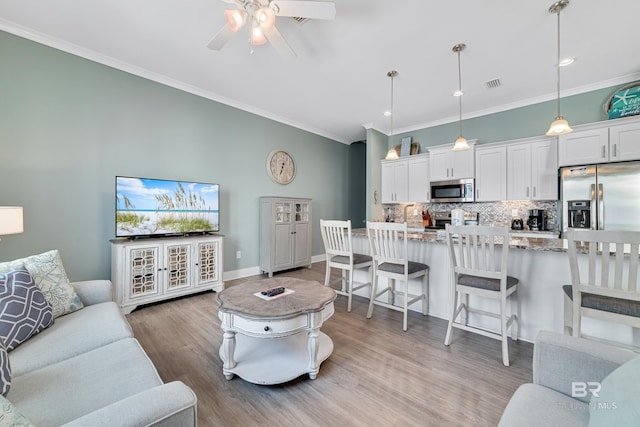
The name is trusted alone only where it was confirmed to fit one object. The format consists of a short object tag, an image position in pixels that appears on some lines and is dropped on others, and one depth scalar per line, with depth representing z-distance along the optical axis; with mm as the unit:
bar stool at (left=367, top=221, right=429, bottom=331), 2539
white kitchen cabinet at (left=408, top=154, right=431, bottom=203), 5004
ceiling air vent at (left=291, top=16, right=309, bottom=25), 2336
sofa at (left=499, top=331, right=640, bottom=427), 732
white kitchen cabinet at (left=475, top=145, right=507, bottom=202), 4198
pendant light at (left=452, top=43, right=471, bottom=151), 2759
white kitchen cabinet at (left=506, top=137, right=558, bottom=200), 3807
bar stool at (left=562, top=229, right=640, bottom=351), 1465
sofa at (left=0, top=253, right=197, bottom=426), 765
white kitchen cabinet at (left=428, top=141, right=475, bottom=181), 4480
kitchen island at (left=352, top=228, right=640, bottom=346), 2012
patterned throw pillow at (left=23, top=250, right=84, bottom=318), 1631
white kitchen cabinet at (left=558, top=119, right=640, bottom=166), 3195
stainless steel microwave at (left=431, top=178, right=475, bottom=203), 4488
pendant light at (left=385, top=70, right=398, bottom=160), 3279
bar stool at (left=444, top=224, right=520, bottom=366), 1960
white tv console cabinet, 2842
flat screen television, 3002
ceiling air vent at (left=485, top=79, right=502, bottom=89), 3521
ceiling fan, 1905
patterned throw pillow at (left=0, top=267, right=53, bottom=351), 1296
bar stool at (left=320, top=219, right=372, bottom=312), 2973
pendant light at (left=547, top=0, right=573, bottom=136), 2193
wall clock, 4792
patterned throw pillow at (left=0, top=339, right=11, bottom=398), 878
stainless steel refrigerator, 3121
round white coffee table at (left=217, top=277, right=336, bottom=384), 1627
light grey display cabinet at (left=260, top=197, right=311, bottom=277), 4410
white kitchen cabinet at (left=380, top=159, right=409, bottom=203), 5270
